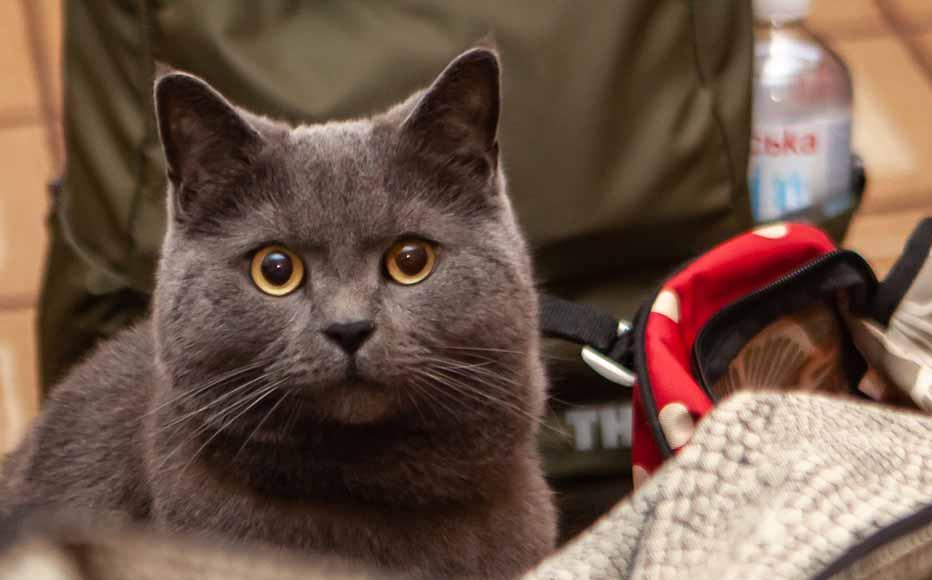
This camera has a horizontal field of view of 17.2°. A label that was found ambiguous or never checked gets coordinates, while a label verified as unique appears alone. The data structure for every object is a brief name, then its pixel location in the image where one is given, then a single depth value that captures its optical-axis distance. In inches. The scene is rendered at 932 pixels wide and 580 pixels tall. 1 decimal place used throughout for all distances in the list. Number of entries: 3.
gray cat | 47.3
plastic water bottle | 56.7
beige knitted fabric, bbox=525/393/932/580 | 43.8
